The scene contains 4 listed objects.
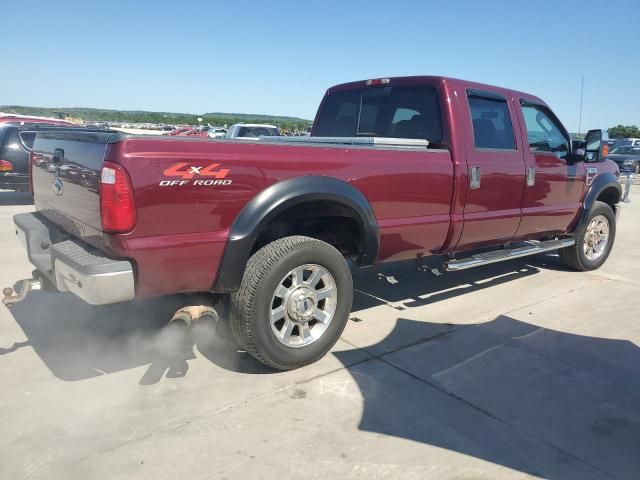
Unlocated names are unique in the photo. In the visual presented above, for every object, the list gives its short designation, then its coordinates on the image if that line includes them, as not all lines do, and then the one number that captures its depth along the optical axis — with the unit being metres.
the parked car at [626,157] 22.05
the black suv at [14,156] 9.99
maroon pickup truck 2.89
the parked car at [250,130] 17.72
